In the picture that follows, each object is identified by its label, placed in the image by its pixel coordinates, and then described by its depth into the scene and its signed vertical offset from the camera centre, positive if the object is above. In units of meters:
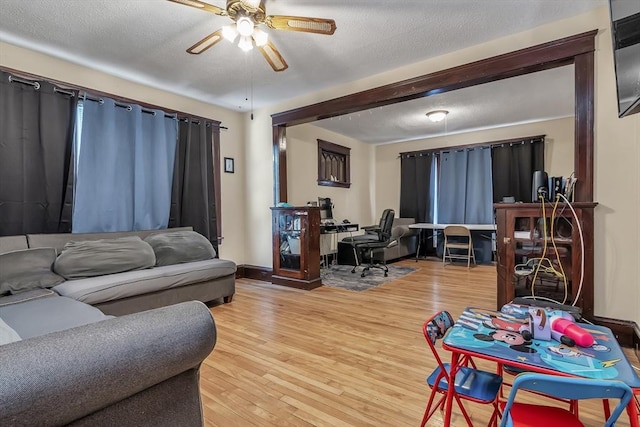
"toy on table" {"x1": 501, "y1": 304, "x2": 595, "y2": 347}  1.13 -0.46
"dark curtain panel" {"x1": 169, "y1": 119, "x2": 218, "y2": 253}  4.00 +0.38
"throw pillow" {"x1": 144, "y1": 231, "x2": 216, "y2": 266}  3.30 -0.41
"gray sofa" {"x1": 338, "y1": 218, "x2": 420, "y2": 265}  5.82 -0.70
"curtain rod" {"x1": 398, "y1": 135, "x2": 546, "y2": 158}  5.55 +1.26
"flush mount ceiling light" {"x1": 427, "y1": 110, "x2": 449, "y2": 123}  4.90 +1.51
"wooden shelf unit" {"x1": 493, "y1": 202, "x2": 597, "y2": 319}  2.43 -0.34
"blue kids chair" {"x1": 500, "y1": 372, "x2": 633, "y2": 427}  0.82 -0.49
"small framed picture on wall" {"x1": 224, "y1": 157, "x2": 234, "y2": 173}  4.67 +0.69
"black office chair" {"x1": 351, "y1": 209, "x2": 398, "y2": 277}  4.96 -0.53
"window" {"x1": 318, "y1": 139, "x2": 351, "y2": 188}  6.01 +0.93
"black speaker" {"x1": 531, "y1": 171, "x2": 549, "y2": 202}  2.62 +0.20
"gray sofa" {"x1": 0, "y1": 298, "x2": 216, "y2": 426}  0.70 -0.42
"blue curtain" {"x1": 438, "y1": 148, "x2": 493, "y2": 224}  6.10 +0.44
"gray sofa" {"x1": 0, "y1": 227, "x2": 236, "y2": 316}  2.50 -0.65
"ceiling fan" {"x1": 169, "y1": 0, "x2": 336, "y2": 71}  2.11 +1.34
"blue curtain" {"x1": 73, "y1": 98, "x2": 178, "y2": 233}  3.21 +0.48
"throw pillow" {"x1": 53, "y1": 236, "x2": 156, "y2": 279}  2.62 -0.42
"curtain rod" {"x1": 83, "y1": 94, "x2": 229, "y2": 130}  3.25 +1.18
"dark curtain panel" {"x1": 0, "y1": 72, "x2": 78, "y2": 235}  2.76 +0.52
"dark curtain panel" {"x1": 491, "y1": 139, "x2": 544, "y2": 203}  5.55 +0.77
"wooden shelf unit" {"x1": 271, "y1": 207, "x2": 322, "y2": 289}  4.18 -0.52
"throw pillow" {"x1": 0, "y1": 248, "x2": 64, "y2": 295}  2.27 -0.46
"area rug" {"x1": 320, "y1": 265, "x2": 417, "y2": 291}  4.32 -1.04
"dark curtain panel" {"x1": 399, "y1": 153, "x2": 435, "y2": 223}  6.79 +0.51
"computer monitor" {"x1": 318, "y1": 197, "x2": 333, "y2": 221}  5.71 +0.03
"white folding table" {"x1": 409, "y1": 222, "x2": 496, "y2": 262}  5.64 -0.33
